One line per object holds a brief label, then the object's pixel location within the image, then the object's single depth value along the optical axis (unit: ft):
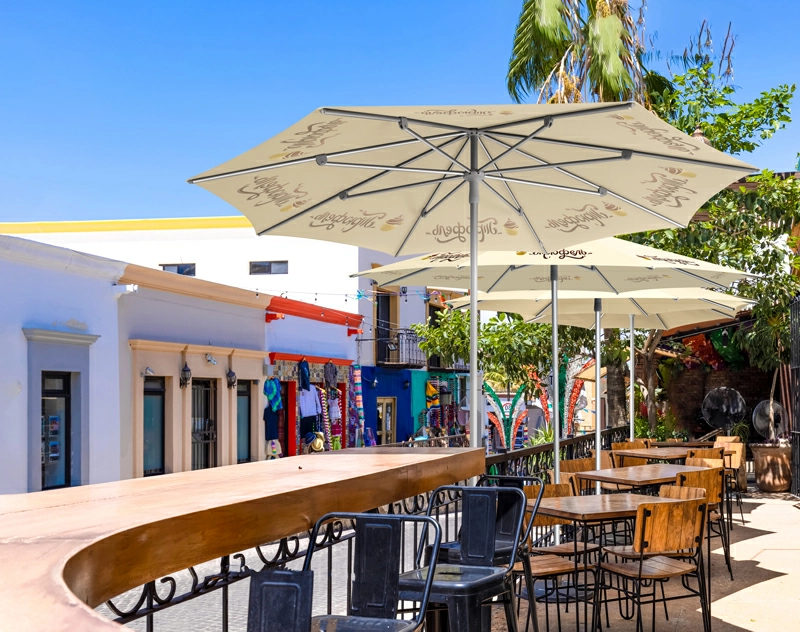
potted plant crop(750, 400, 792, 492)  44.78
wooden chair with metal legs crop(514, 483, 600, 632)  16.58
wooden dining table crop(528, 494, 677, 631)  16.26
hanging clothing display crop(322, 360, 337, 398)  85.97
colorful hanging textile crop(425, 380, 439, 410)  115.96
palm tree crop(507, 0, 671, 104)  61.98
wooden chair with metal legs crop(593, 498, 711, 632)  16.28
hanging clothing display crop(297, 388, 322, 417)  79.82
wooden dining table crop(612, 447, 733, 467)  30.94
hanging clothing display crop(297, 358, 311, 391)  81.00
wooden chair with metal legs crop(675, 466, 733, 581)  22.49
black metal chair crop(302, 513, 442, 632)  9.24
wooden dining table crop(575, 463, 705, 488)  21.77
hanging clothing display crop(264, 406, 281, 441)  75.36
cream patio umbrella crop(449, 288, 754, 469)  29.94
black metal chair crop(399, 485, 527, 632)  10.37
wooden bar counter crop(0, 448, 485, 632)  4.42
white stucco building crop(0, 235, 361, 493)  49.08
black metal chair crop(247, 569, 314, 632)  7.77
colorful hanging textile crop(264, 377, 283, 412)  75.25
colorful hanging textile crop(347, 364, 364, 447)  90.63
